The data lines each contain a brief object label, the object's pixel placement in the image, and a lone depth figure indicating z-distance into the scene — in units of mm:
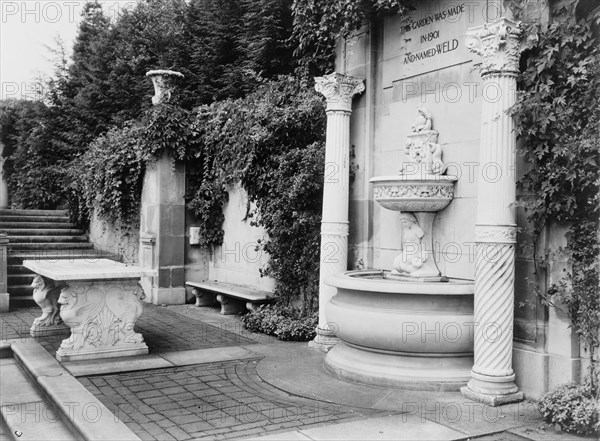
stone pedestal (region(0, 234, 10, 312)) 10148
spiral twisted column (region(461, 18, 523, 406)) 5250
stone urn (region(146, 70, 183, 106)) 11508
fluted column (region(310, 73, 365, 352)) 7465
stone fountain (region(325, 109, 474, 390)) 5613
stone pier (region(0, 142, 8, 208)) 19922
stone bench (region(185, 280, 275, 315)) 9125
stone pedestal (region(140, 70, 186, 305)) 11086
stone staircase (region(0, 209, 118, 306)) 10977
